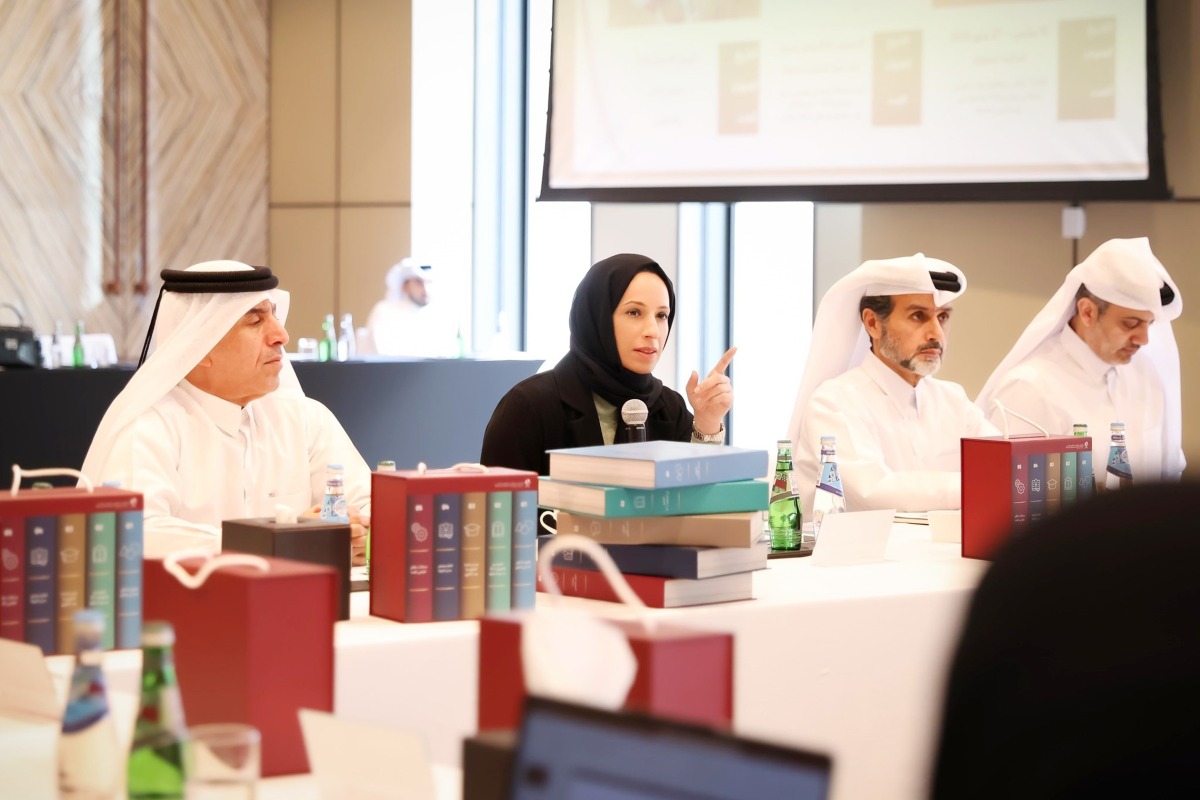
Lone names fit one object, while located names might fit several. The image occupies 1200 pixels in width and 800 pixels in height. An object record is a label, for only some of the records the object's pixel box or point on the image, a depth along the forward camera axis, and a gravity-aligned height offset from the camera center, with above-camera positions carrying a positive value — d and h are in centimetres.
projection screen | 626 +155
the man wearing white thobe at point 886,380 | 431 +13
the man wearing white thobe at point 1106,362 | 478 +21
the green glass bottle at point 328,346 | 741 +37
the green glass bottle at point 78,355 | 698 +29
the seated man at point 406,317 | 865 +60
